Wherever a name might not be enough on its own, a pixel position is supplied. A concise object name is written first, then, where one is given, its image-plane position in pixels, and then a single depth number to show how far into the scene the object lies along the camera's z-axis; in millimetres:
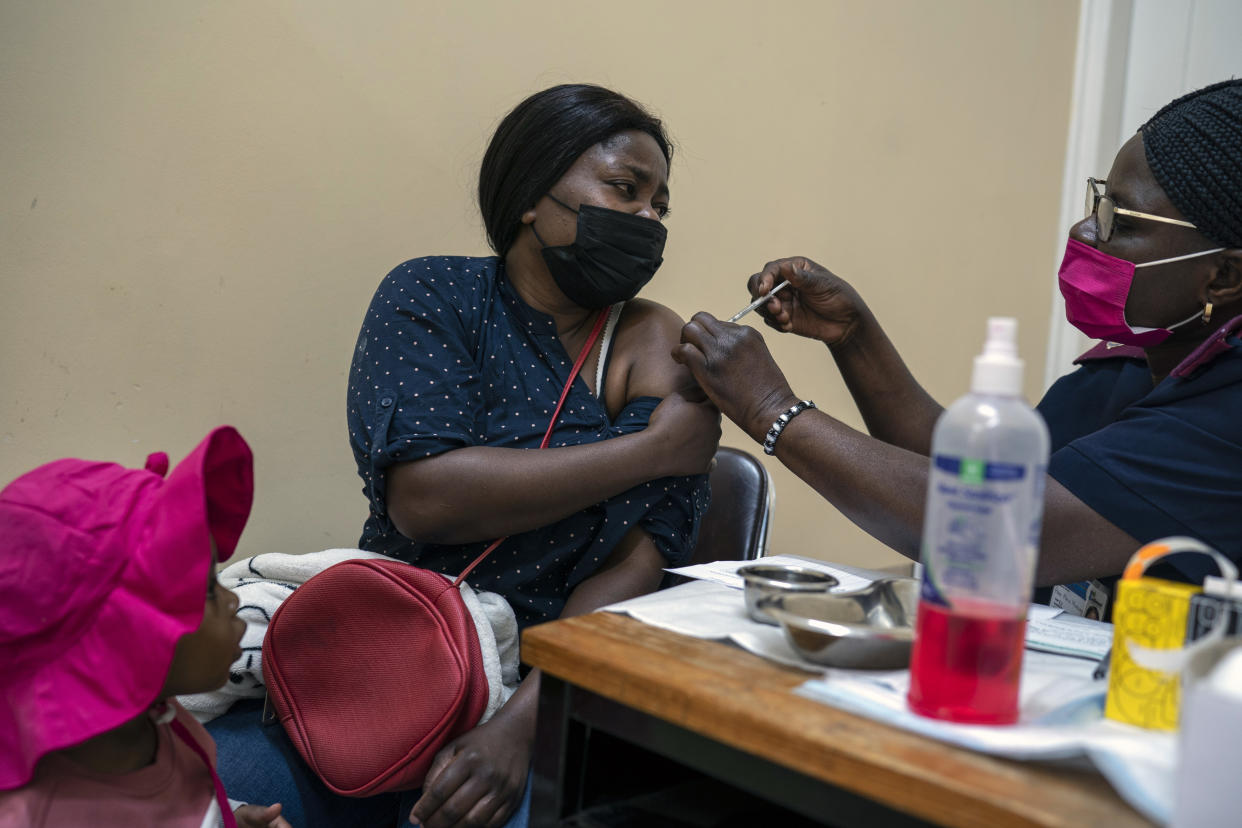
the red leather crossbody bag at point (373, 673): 1283
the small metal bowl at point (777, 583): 1055
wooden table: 704
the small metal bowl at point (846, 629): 906
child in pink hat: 894
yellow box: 797
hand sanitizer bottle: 765
